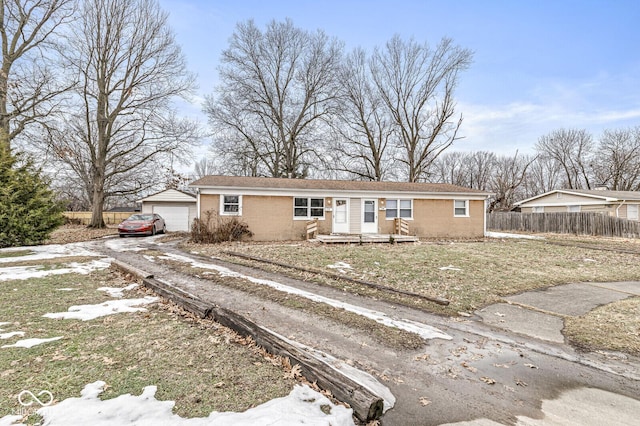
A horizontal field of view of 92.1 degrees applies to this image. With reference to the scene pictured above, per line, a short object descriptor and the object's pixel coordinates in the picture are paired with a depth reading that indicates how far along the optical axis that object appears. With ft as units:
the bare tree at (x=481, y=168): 147.84
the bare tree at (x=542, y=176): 147.33
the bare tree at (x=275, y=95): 87.86
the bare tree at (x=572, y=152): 132.26
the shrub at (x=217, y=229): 46.39
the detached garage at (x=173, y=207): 76.02
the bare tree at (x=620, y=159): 115.65
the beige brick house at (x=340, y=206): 50.42
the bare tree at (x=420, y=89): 93.91
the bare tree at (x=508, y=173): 122.72
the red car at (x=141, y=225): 57.88
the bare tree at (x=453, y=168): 153.99
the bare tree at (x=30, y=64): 52.31
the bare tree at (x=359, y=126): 96.32
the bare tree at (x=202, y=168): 174.91
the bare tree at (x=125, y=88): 68.80
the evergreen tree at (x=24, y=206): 39.96
